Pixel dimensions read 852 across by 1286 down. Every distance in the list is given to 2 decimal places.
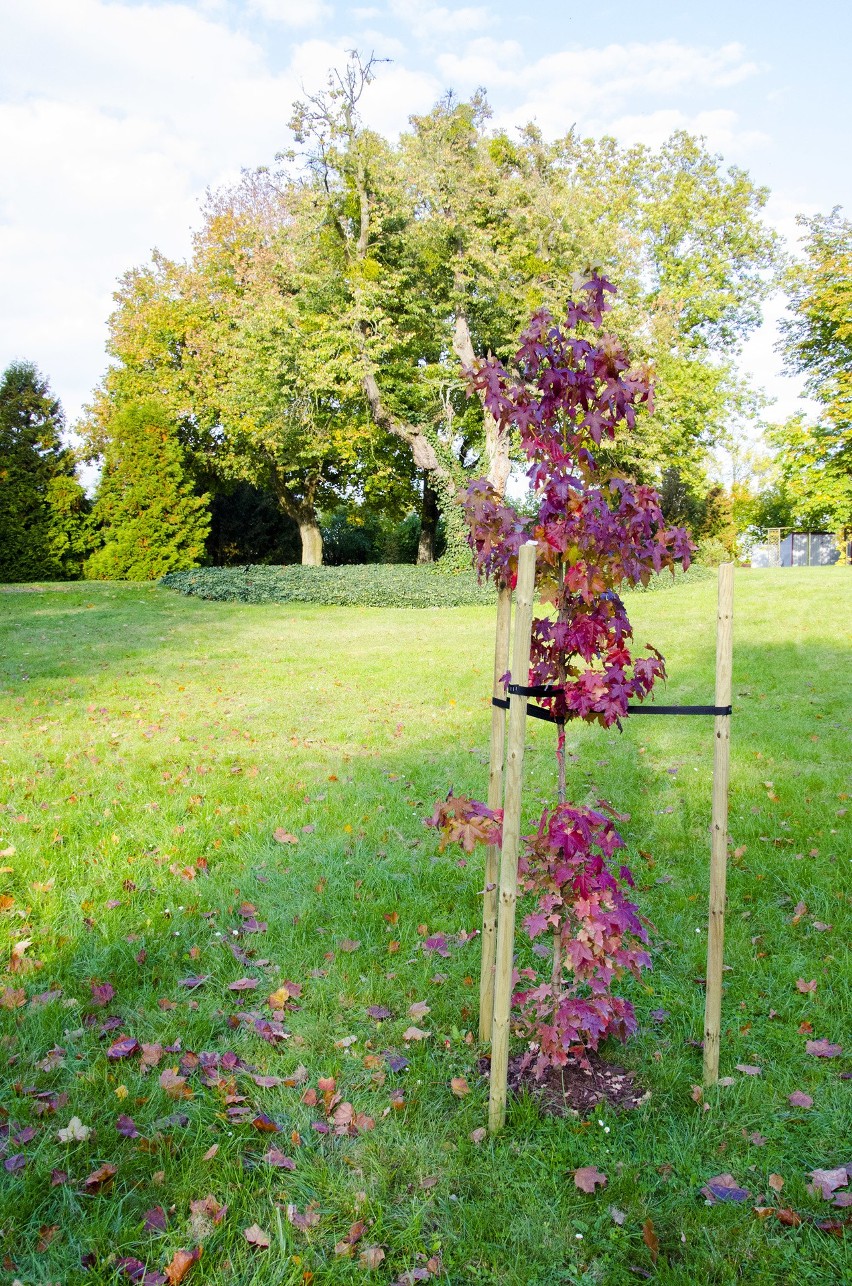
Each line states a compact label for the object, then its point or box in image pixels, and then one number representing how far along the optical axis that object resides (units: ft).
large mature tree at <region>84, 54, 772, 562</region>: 65.26
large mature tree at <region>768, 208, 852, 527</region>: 81.51
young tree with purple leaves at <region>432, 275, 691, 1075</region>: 8.25
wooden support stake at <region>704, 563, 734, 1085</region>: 8.64
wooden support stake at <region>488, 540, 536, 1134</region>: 7.67
